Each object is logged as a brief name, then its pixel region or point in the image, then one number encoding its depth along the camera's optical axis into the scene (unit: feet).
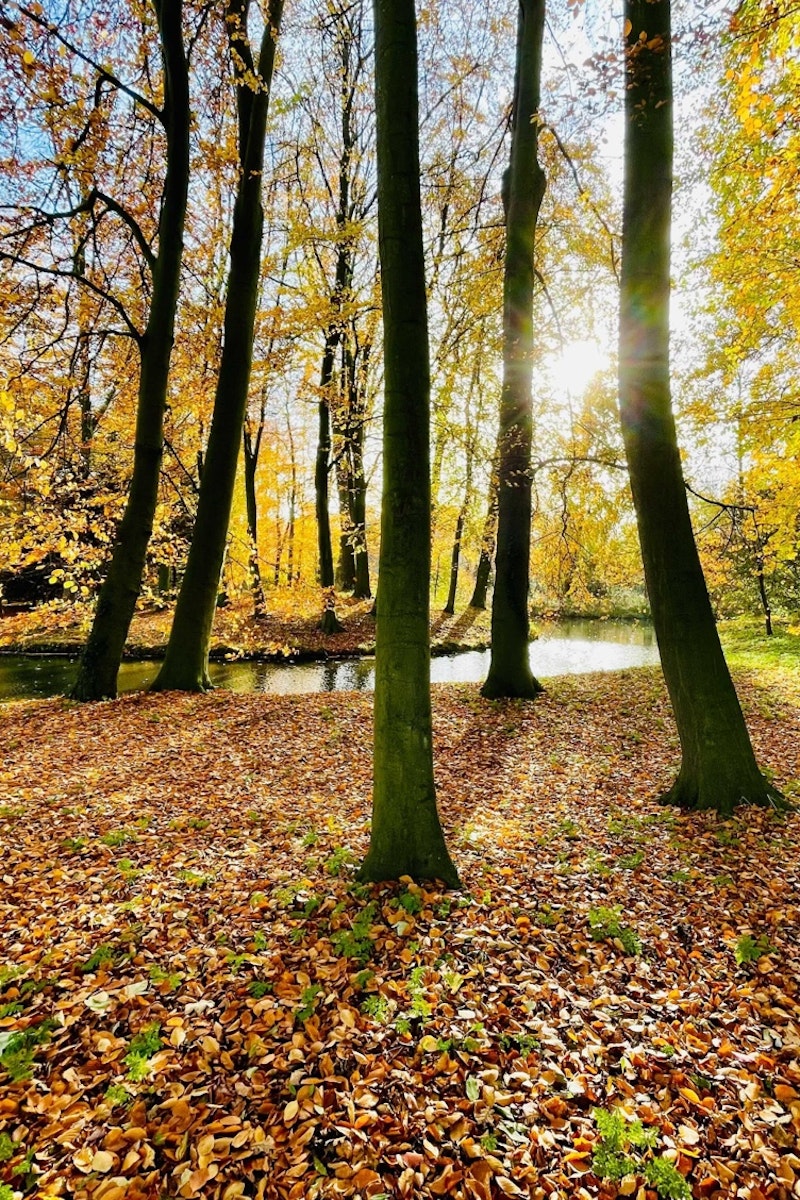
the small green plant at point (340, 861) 14.07
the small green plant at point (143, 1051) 8.58
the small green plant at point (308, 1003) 9.72
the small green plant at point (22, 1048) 8.57
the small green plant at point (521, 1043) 9.09
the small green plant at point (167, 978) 10.32
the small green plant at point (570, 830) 16.29
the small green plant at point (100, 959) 10.70
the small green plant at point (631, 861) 14.49
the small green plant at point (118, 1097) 8.14
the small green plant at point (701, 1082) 8.49
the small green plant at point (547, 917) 12.18
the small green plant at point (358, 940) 11.14
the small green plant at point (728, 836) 15.16
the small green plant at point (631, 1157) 7.19
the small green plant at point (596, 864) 14.28
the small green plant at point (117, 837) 15.40
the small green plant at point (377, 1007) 9.71
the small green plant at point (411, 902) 12.29
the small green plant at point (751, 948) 11.12
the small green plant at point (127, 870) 13.76
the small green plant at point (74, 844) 15.02
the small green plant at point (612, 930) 11.60
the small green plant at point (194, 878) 13.57
